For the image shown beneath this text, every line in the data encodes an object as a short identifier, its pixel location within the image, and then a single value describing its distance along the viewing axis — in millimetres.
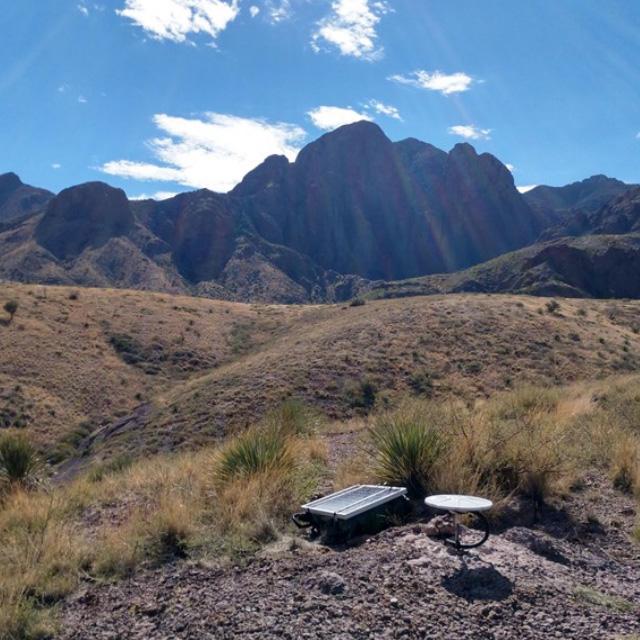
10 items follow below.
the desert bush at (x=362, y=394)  28114
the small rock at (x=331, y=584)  5301
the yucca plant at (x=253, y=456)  8578
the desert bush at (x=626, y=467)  8412
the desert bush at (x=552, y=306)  45562
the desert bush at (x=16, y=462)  10797
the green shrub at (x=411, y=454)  7926
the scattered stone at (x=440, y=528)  6332
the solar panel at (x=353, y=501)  6691
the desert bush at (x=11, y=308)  42438
